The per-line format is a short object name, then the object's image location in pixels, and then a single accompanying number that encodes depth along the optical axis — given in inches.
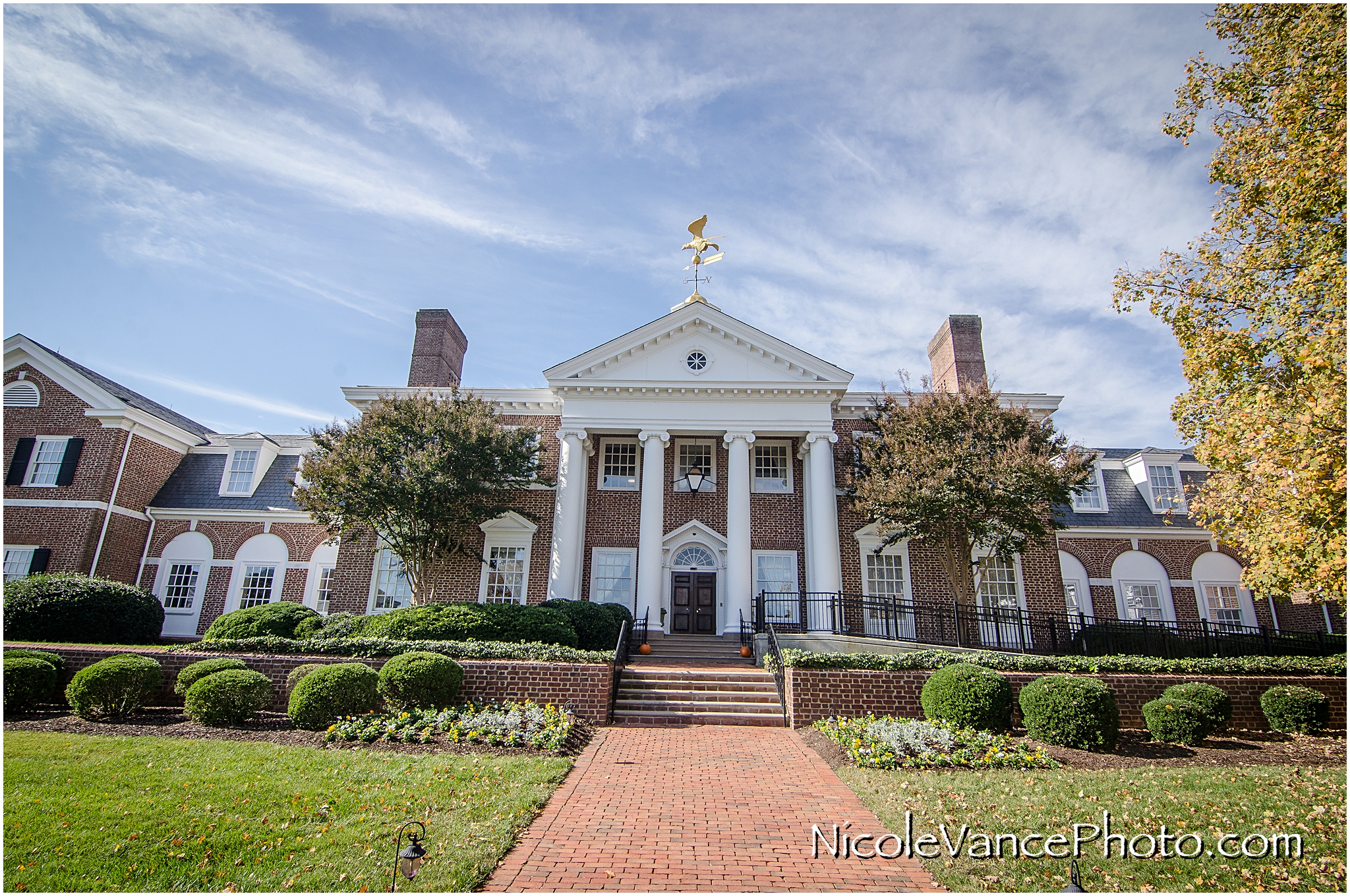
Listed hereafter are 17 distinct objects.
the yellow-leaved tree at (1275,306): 300.2
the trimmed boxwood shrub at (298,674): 450.9
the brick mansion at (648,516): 806.5
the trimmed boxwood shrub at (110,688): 409.4
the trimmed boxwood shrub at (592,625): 641.6
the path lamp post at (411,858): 157.5
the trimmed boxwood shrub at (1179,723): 422.0
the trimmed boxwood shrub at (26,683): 425.4
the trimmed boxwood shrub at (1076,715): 400.8
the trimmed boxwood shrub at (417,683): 429.4
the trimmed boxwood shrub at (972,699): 425.4
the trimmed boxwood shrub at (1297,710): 458.9
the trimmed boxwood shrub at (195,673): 440.8
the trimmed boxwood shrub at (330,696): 403.9
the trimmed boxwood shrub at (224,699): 404.8
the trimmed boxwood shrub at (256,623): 615.8
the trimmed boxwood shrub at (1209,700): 436.5
